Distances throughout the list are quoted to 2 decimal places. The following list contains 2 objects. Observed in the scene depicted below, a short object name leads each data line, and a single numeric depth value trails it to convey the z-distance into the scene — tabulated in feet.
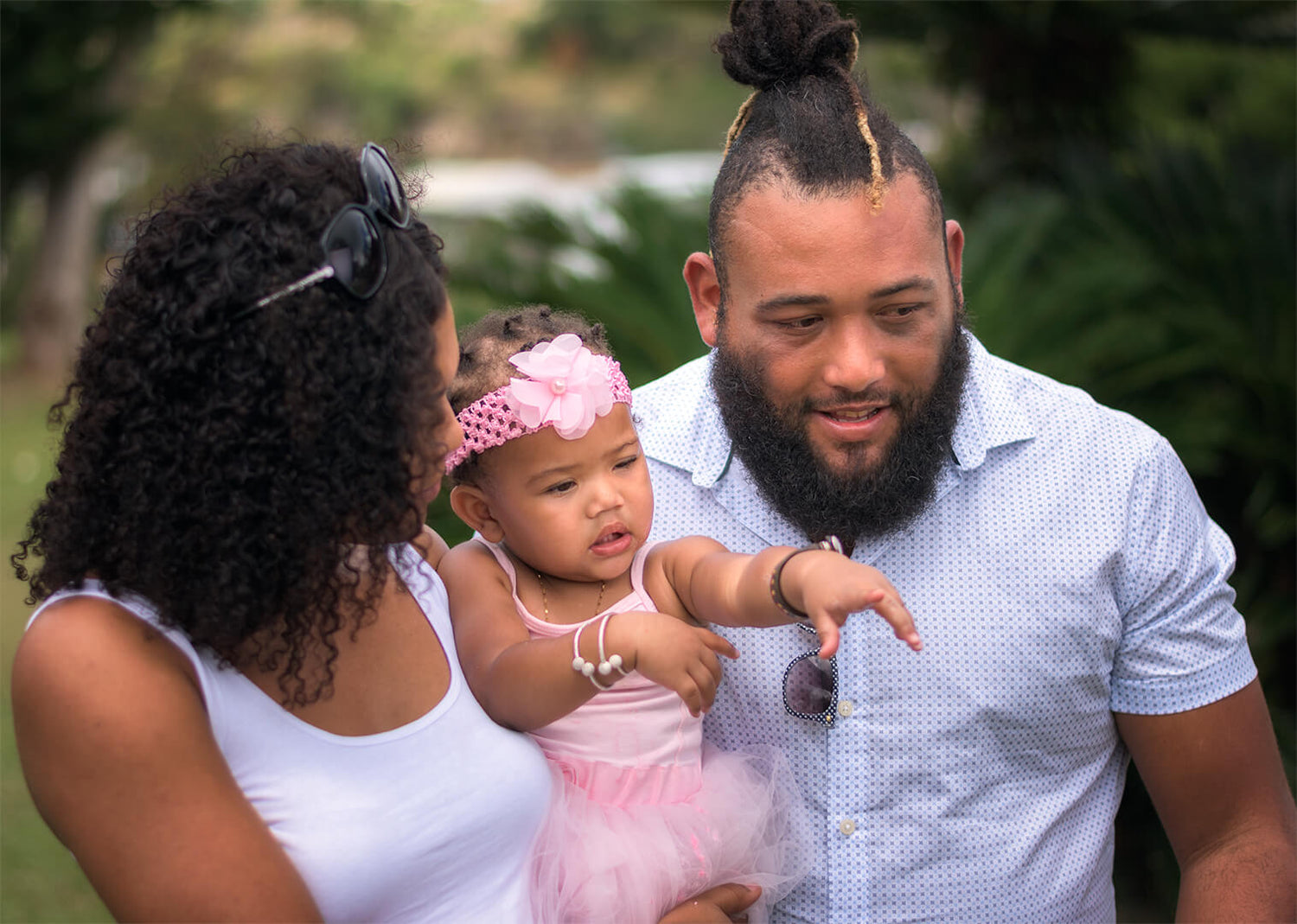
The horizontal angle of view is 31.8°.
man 4.64
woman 3.94
